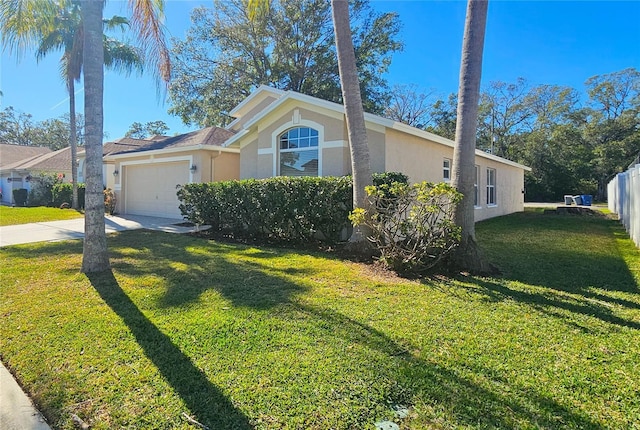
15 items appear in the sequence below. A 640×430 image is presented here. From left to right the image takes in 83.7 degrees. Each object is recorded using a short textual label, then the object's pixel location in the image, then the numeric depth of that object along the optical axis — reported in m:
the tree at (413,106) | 38.47
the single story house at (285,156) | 10.76
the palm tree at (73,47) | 18.14
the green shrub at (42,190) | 24.42
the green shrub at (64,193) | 22.28
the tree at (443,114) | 38.19
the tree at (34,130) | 49.62
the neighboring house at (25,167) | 28.03
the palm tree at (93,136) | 6.27
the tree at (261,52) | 24.09
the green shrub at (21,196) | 25.09
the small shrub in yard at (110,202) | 17.61
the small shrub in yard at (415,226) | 6.39
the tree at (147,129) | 57.34
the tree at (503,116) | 40.38
